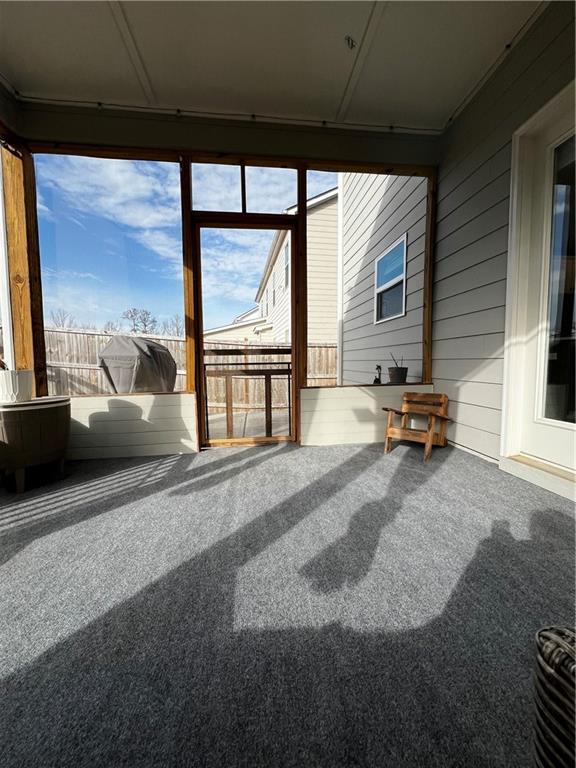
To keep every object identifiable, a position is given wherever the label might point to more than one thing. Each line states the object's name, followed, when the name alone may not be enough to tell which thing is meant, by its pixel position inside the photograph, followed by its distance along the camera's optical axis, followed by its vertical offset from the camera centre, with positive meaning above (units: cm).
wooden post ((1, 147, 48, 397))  279 +93
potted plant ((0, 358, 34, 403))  231 -15
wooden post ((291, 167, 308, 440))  321 +60
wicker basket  47 -50
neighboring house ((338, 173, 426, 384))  375 +126
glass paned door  210 +43
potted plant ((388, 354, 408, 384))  358 -13
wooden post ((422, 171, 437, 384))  334 +88
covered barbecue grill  313 +0
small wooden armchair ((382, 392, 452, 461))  289 -50
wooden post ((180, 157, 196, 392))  304 +85
